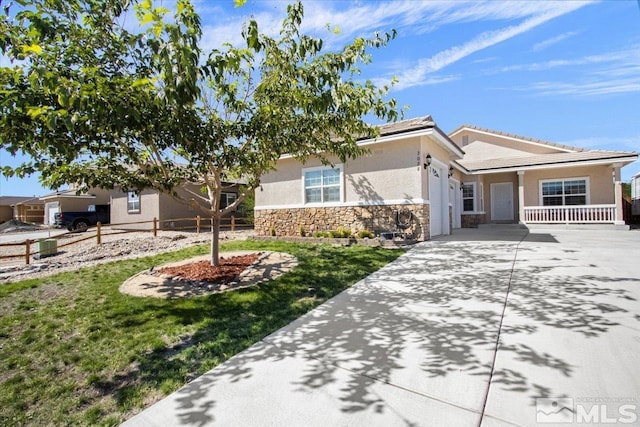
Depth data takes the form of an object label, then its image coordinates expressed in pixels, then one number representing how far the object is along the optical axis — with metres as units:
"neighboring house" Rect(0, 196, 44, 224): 37.19
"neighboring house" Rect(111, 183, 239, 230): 20.37
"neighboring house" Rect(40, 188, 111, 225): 29.02
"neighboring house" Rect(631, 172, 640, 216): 19.31
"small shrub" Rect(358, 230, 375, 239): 10.78
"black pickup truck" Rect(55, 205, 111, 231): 22.73
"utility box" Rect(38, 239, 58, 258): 12.10
